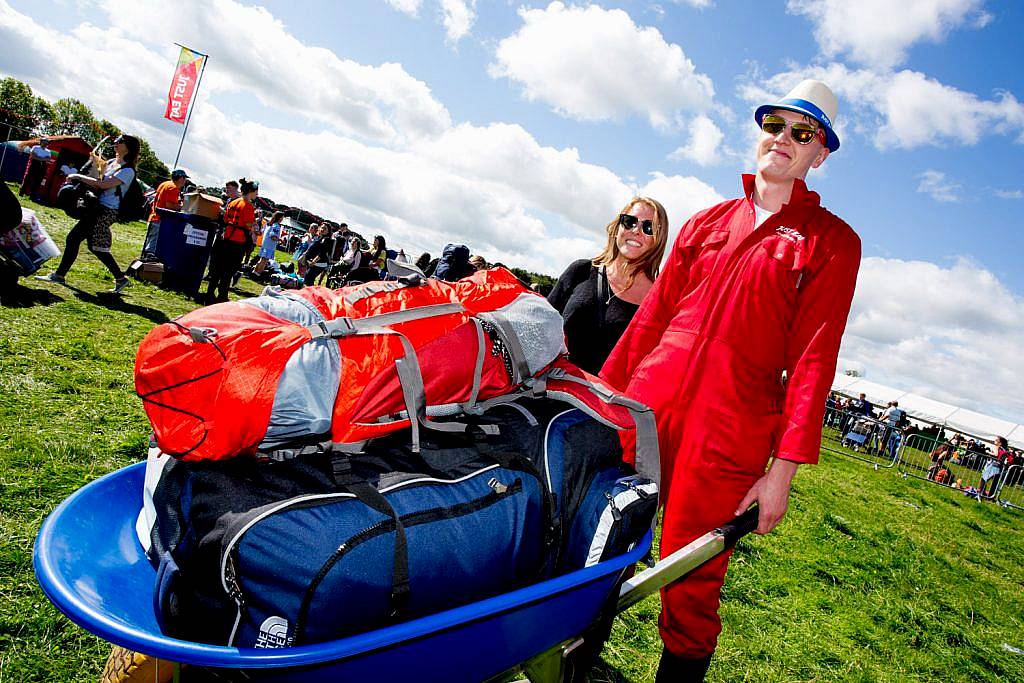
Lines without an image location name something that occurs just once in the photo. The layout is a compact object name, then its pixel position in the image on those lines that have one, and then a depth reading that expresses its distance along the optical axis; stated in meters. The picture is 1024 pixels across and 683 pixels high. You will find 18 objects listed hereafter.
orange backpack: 1.37
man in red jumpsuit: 2.00
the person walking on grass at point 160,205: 8.80
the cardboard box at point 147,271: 8.78
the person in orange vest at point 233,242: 9.23
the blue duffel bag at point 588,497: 1.68
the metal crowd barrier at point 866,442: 15.93
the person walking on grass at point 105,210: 7.34
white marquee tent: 31.53
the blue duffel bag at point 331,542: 1.21
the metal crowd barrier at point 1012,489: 13.16
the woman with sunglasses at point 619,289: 3.25
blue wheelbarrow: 1.10
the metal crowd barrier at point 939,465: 14.37
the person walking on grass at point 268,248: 14.16
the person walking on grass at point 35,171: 16.14
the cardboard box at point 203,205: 8.70
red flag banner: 21.17
